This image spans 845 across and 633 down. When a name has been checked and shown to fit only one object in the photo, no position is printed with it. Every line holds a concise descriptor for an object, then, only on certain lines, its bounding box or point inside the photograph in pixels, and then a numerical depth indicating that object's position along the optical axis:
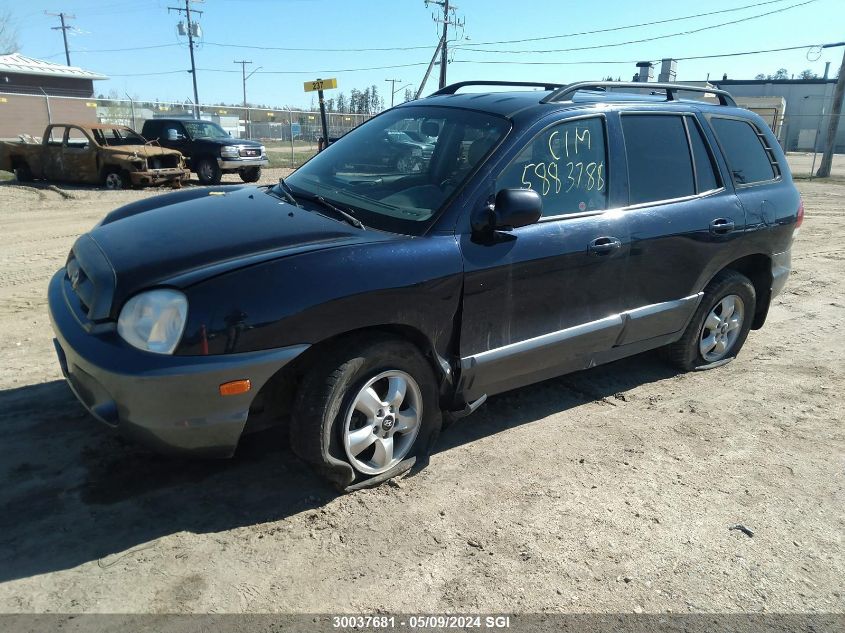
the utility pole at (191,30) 48.38
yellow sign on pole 12.24
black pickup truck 16.38
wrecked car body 14.27
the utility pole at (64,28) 73.56
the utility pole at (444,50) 36.56
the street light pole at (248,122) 26.83
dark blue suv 2.63
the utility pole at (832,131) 24.84
